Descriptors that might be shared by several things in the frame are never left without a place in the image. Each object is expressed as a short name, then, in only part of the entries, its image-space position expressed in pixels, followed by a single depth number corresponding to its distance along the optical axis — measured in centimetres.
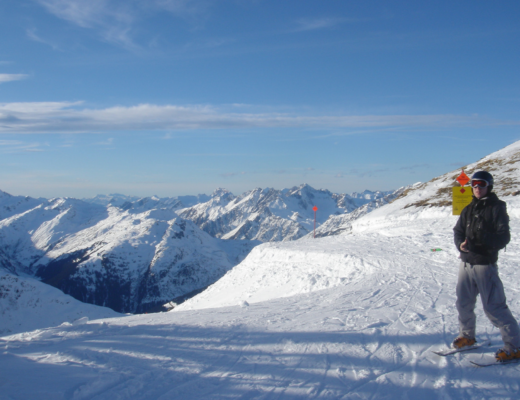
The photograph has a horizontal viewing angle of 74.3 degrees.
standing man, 517
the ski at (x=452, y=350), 580
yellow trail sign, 1560
